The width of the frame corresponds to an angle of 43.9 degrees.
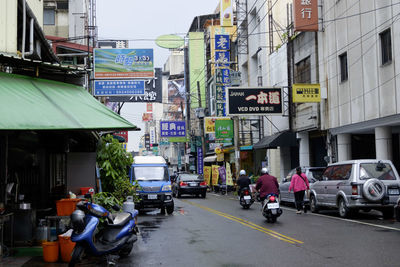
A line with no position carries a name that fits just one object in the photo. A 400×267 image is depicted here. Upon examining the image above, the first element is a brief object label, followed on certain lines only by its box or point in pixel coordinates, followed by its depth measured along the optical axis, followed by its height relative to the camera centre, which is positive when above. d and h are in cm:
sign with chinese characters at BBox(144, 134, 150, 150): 11520 +581
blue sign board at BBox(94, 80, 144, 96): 2544 +404
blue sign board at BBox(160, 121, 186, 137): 5478 +399
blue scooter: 830 -118
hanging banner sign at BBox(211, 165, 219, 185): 4334 -87
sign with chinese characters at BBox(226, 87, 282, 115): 2980 +375
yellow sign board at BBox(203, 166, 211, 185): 4675 -91
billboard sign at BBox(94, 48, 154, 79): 2517 +529
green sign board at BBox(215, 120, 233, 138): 4322 +311
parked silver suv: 1591 -82
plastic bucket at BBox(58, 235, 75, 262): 987 -159
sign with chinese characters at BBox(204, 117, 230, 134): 4612 +376
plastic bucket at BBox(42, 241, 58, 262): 980 -166
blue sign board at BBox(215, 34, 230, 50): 4297 +1060
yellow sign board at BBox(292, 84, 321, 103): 2584 +367
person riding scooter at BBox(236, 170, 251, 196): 2286 -80
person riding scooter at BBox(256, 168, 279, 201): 1630 -75
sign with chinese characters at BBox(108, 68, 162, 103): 3098 +464
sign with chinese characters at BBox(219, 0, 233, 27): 4318 +1316
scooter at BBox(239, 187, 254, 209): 2206 -153
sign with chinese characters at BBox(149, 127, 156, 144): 11679 +702
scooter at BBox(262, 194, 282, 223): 1578 -145
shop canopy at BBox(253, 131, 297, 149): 3191 +148
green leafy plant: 1545 -4
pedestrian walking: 1888 -81
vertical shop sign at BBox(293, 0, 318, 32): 2623 +785
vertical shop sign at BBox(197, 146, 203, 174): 5941 +55
